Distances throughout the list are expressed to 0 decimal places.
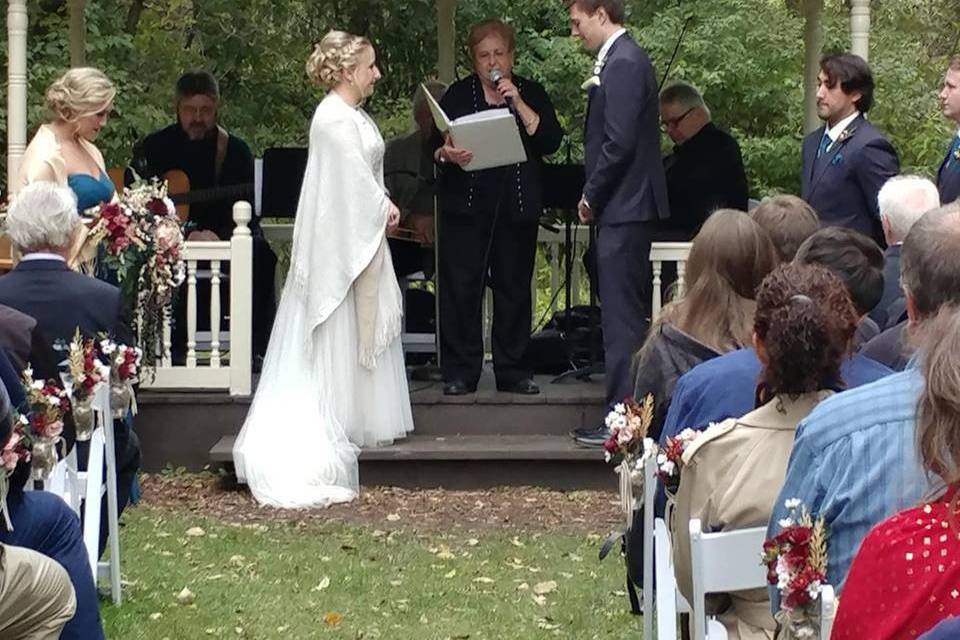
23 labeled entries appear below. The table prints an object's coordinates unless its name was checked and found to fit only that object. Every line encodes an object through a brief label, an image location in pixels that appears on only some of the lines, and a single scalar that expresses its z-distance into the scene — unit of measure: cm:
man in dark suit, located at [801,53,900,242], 1035
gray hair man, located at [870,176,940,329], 733
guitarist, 1439
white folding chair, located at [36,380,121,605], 771
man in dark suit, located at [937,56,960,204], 944
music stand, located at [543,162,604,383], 1352
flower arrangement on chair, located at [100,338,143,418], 809
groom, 1110
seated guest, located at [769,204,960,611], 383
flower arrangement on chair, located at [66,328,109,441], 745
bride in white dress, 1131
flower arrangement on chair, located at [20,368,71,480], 644
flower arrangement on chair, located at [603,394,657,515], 630
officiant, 1224
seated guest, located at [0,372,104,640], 565
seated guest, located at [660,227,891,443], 549
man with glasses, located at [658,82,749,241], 1303
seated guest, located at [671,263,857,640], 473
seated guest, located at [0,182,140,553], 790
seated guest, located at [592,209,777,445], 624
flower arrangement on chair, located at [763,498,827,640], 386
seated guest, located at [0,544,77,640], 489
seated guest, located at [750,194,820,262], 678
